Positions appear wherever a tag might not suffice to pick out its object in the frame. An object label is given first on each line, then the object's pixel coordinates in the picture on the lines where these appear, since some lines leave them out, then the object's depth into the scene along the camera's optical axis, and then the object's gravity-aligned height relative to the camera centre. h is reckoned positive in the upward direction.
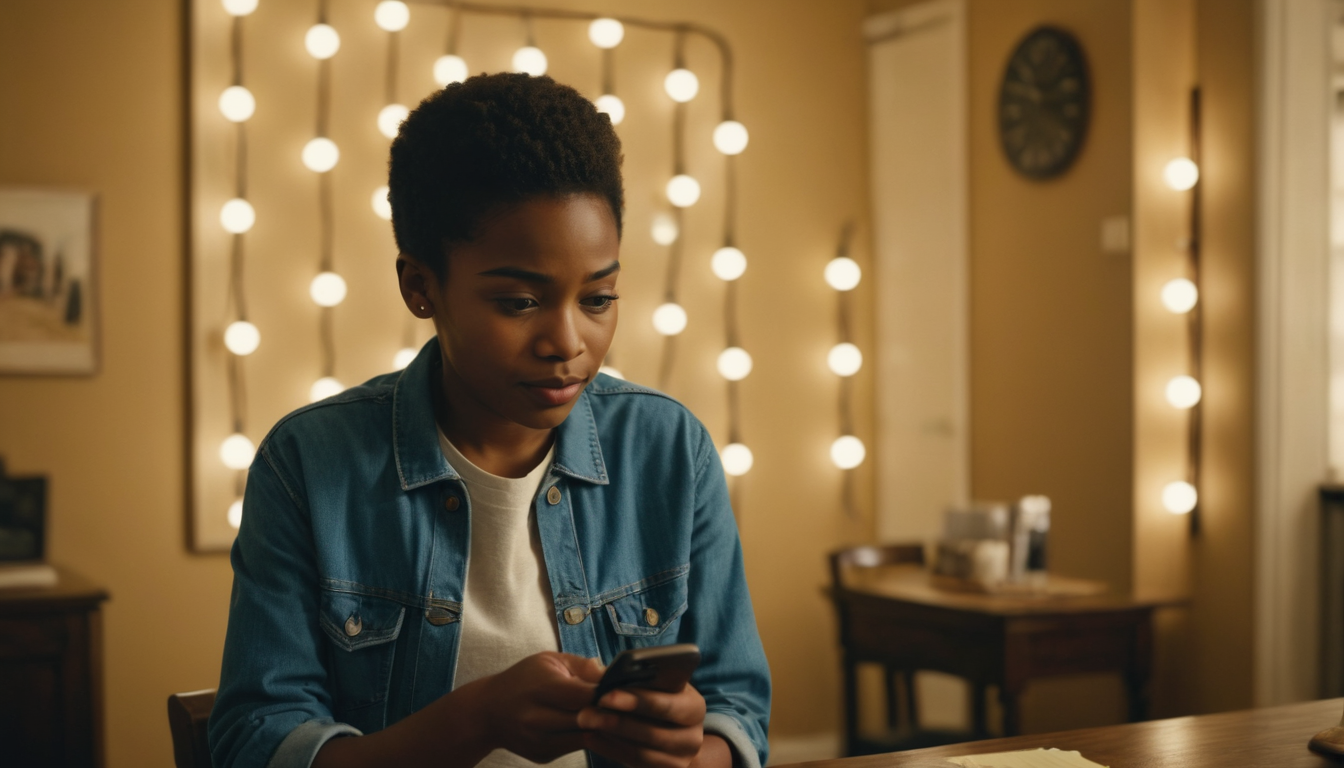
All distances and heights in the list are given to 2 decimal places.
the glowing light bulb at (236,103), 2.92 +0.69
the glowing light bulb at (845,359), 3.57 +0.05
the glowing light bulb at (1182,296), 2.86 +0.19
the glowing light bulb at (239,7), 2.93 +0.93
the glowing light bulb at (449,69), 3.12 +0.83
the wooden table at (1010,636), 2.50 -0.57
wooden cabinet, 2.29 -0.57
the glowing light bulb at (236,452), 2.90 -0.17
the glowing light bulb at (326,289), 3.00 +0.24
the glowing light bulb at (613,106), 3.29 +0.76
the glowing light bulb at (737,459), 3.41 -0.23
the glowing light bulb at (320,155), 2.99 +0.57
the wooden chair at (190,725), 1.07 -0.31
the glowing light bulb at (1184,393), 2.86 -0.05
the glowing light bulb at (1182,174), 2.86 +0.48
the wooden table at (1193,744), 1.05 -0.35
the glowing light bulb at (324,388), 3.02 -0.02
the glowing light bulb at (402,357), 3.07 +0.06
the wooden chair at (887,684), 2.96 -0.85
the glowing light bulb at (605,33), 3.29 +0.97
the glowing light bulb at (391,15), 3.07 +0.95
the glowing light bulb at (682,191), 3.38 +0.54
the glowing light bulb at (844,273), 3.55 +0.31
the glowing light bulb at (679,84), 3.39 +0.84
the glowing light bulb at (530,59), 3.14 +0.85
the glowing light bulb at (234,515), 2.92 -0.33
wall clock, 3.05 +0.72
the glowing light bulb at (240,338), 2.91 +0.11
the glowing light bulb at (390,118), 3.06 +0.68
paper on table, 1.04 -0.34
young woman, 0.94 -0.13
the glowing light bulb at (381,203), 3.06 +0.46
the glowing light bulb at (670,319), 3.33 +0.17
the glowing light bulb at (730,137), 3.43 +0.70
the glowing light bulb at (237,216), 2.91 +0.41
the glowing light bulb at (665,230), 3.39 +0.43
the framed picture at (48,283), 2.76 +0.24
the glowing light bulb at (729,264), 3.41 +0.33
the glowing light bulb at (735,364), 3.42 +0.04
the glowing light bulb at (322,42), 2.99 +0.86
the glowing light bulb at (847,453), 3.55 -0.23
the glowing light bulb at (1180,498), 2.88 -0.30
